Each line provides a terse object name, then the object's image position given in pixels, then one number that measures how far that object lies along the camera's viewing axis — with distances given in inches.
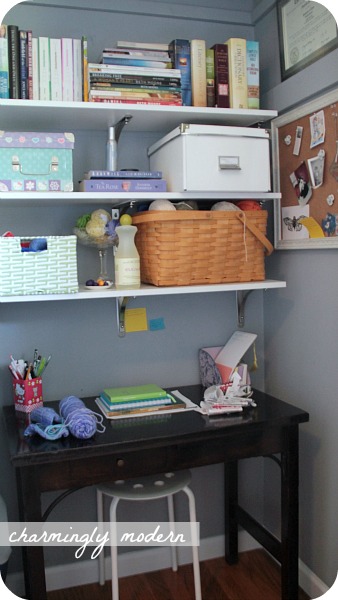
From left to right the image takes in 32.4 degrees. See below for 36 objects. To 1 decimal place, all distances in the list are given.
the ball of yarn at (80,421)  67.8
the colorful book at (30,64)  72.0
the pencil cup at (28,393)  76.7
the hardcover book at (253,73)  81.4
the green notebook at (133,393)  77.5
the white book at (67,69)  73.5
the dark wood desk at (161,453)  65.2
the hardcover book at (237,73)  80.2
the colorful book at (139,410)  75.5
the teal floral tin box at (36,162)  70.4
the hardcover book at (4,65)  70.9
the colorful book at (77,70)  74.2
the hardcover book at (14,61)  71.1
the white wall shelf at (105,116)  72.2
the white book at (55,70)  73.1
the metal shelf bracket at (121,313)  84.1
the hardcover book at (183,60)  78.9
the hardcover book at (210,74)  81.0
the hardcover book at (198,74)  79.6
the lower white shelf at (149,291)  71.4
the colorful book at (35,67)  72.3
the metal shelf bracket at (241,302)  92.9
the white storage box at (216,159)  75.6
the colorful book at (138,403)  76.6
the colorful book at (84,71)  74.2
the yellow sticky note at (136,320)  88.0
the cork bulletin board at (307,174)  75.0
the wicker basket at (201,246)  76.4
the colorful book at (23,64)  71.7
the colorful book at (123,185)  74.2
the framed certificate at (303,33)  74.6
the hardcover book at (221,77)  80.6
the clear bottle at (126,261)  75.7
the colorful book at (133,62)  75.2
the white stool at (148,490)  73.9
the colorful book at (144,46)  76.9
